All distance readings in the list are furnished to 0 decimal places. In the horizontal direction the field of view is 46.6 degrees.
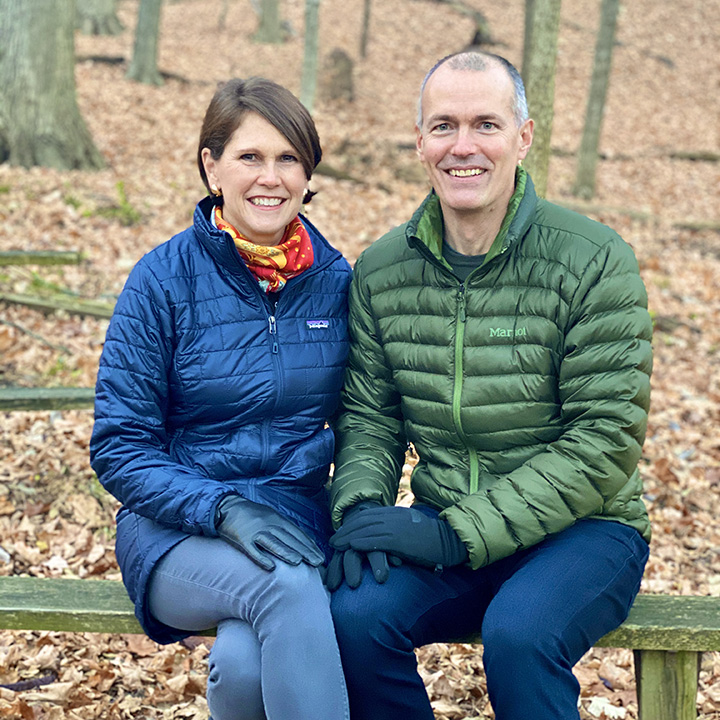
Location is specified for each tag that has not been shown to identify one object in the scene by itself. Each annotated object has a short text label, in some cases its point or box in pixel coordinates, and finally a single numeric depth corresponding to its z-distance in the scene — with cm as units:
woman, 245
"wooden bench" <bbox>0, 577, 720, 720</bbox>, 263
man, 242
